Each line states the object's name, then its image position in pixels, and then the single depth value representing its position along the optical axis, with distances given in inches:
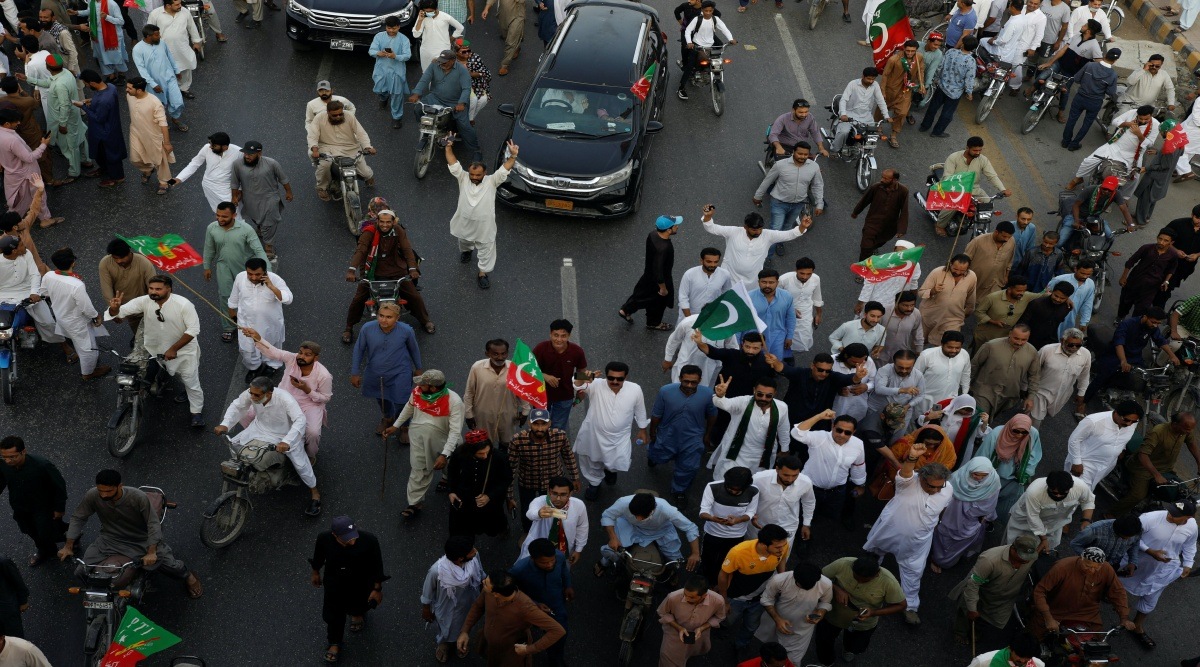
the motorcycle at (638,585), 335.6
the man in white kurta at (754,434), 375.6
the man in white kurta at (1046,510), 375.2
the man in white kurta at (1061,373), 426.0
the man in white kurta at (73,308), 411.5
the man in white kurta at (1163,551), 369.7
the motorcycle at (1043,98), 650.8
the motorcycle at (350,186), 516.1
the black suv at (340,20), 625.0
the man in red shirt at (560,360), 392.8
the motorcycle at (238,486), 364.2
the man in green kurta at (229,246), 437.1
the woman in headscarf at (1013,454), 386.9
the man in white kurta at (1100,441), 396.5
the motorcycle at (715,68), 641.6
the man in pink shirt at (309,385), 376.2
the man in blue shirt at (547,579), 315.9
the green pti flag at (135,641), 291.7
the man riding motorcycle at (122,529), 335.9
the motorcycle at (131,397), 394.9
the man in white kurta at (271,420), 367.6
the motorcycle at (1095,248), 509.4
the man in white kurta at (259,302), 411.5
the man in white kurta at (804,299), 440.1
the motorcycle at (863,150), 587.0
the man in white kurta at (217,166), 474.6
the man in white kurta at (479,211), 484.1
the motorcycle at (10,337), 413.7
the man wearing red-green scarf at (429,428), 366.7
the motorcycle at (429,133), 557.6
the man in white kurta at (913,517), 361.7
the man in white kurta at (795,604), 325.7
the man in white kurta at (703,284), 440.8
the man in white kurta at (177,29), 572.7
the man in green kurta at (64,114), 518.3
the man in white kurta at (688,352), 416.8
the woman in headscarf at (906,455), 375.9
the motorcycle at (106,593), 320.8
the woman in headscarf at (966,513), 374.9
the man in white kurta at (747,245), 462.0
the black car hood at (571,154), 539.8
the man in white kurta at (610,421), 379.6
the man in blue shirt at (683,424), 384.2
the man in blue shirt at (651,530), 340.2
